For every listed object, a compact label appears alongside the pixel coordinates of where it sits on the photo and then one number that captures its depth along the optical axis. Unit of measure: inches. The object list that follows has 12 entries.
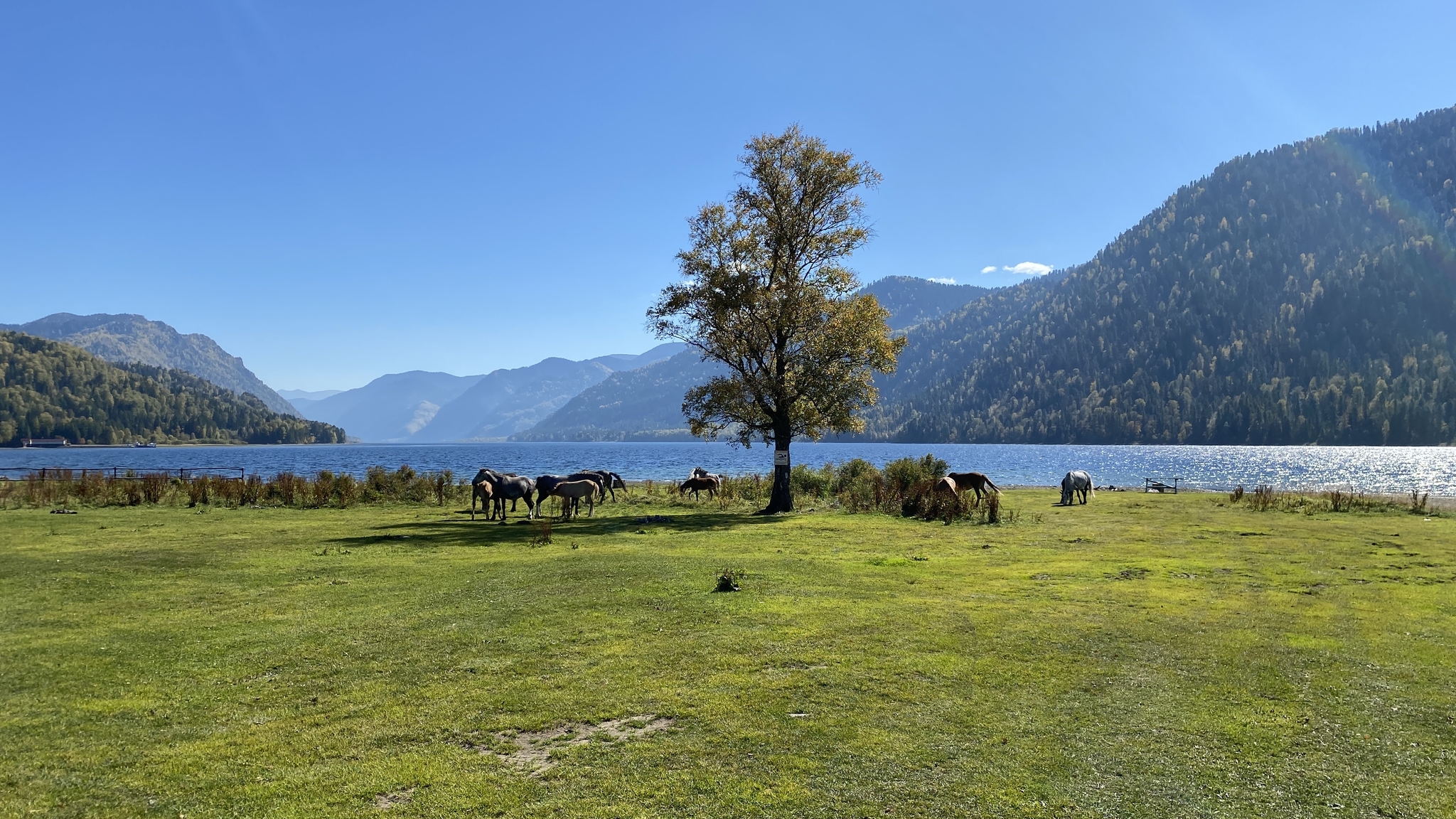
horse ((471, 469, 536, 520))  1183.6
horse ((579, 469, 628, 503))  1702.0
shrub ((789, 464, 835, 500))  1652.3
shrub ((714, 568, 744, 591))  557.0
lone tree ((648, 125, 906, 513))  1327.5
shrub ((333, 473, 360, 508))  1405.0
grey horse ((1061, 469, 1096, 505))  1564.1
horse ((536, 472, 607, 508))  1294.3
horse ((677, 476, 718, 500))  1631.4
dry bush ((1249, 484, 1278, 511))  1373.0
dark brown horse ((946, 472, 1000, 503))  1374.3
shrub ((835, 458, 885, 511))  1359.5
